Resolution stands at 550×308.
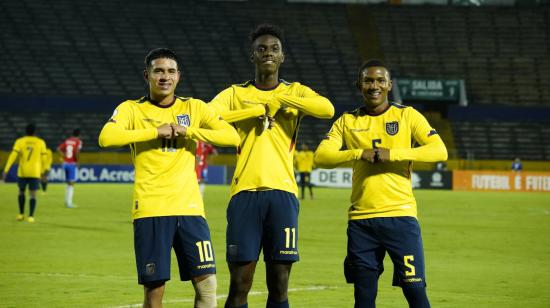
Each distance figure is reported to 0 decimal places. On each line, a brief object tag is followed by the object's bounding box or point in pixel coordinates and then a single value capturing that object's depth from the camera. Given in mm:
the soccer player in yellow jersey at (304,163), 34156
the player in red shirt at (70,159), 26500
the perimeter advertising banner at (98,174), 44406
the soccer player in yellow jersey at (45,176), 33844
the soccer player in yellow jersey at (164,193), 6742
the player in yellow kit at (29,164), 21391
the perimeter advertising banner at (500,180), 46000
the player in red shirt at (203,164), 27848
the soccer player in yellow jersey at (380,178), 7230
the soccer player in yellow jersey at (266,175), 7344
